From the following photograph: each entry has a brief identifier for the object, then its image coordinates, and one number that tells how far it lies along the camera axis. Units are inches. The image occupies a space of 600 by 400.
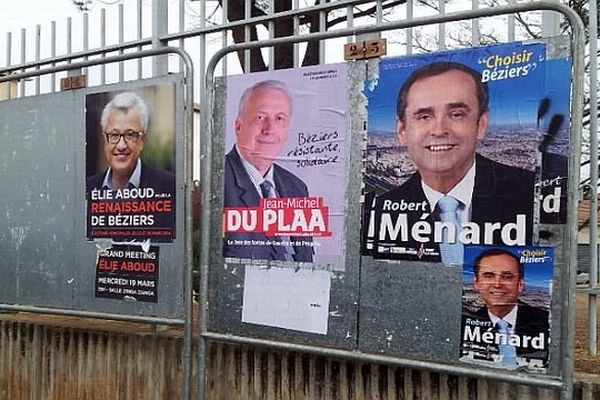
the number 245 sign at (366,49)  167.3
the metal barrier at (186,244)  187.0
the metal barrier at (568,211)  139.6
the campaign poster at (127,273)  197.5
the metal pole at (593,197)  155.7
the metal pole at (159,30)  212.7
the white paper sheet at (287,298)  171.6
